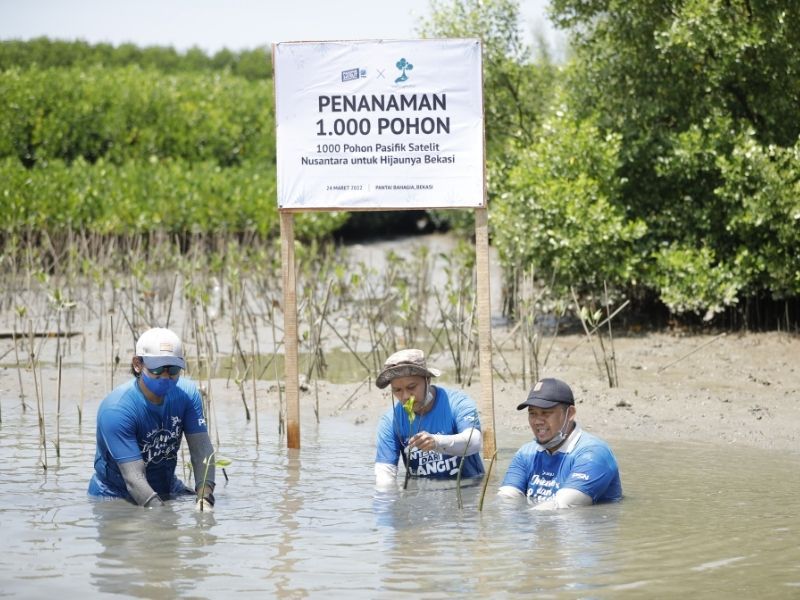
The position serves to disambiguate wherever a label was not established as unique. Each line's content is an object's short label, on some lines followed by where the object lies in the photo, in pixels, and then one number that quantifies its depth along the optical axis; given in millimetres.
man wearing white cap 7211
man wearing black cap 7379
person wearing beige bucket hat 7797
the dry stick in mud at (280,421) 10540
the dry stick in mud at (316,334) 12016
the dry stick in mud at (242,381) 10930
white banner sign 9125
